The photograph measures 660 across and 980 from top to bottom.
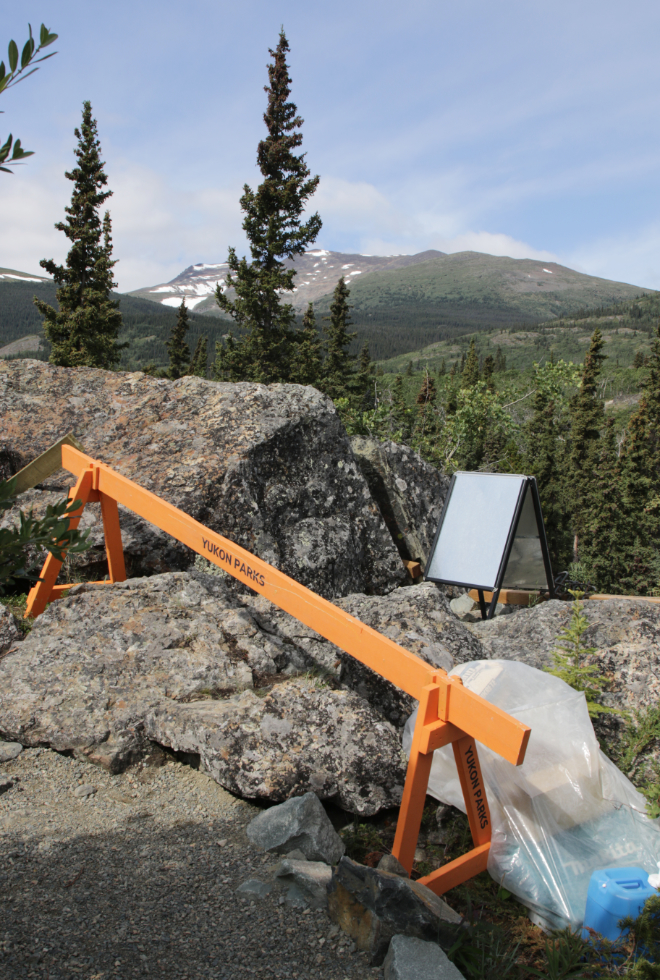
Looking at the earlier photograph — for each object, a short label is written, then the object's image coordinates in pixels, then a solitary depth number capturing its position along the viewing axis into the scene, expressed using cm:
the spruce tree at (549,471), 3250
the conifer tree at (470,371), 8216
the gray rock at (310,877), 281
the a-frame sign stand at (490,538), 826
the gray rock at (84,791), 356
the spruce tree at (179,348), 5681
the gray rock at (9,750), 379
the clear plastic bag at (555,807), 317
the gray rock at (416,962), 238
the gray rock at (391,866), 296
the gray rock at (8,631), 467
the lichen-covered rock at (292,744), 362
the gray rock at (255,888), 286
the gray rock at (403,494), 896
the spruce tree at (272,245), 2616
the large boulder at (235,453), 649
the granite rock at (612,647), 456
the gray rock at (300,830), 319
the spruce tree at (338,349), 4428
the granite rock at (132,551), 591
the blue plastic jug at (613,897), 282
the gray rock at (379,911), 256
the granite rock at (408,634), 467
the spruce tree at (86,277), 2891
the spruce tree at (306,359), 3002
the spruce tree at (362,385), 4445
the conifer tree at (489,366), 8904
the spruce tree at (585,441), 3725
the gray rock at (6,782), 353
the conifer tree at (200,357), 6363
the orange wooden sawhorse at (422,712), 281
